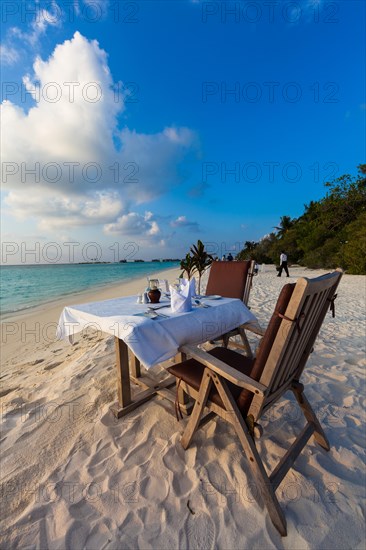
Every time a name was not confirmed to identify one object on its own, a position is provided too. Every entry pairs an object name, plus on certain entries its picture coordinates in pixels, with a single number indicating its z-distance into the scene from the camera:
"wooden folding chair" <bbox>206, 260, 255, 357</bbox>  3.30
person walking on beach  12.85
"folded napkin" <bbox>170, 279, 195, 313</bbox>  2.06
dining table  1.70
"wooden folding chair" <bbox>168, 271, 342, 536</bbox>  1.24
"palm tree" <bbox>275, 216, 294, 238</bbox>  34.44
